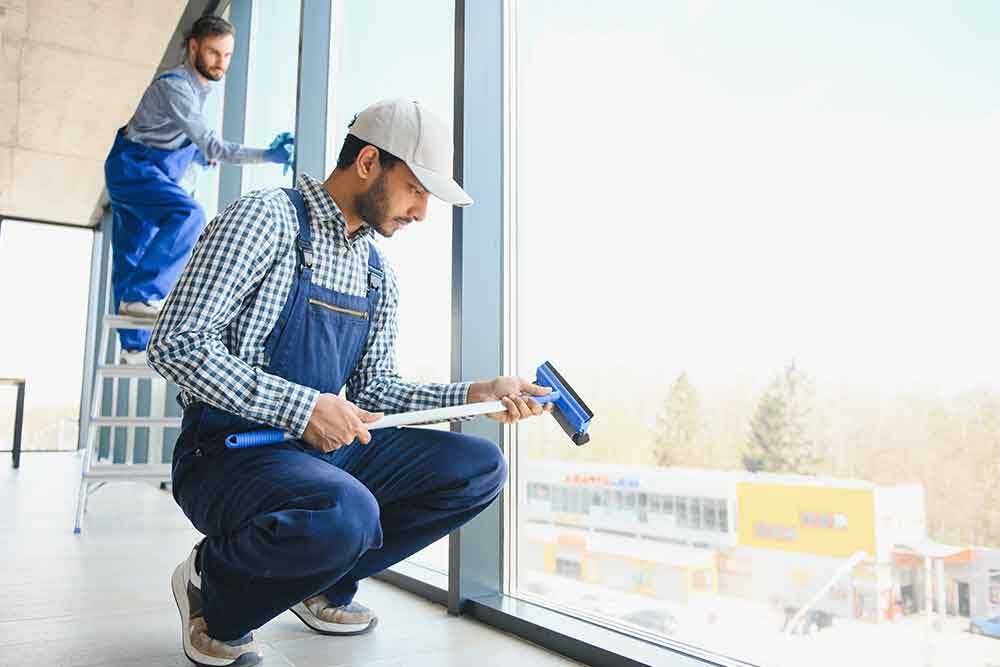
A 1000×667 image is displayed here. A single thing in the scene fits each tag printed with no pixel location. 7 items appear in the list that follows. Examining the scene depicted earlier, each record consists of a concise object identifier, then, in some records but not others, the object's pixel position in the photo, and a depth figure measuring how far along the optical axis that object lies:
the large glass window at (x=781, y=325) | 0.99
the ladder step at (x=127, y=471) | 2.72
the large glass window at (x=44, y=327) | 7.68
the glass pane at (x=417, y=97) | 2.04
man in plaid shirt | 1.16
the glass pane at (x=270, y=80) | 3.42
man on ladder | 2.70
